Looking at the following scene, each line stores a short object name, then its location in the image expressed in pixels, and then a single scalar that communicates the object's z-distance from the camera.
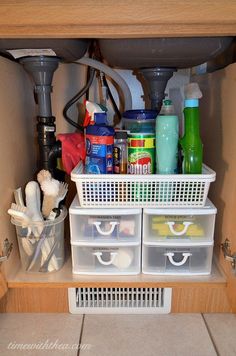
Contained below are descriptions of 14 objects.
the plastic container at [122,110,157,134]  0.89
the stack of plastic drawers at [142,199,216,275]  0.83
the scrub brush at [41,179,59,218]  0.87
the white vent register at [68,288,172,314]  0.88
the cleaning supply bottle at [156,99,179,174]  0.82
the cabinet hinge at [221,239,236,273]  0.78
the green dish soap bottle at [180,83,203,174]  0.83
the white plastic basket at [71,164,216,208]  0.81
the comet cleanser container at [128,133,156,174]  0.83
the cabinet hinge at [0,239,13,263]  0.81
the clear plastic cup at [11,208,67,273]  0.85
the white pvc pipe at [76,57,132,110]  1.03
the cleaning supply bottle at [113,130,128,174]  0.88
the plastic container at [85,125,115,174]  0.84
